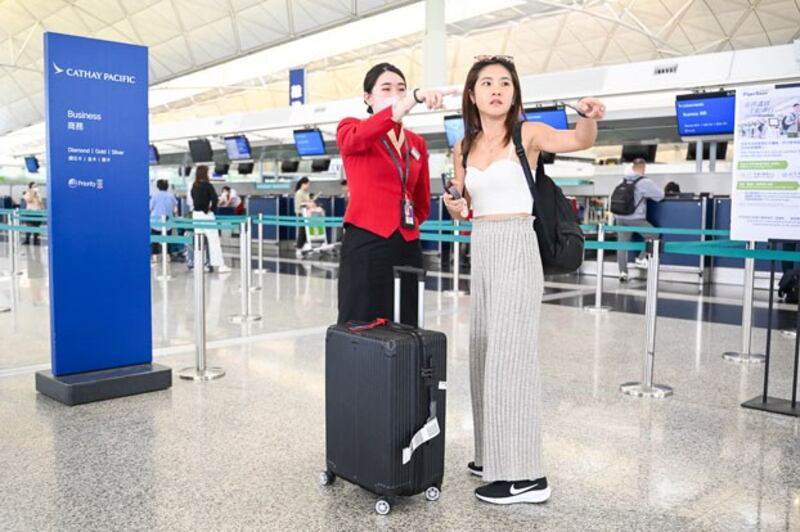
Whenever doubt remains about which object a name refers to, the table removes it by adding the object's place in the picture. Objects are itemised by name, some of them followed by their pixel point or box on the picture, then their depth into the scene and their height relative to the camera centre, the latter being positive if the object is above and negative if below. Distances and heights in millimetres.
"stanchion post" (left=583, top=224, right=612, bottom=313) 8812 -1026
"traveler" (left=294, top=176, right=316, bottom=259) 16938 +99
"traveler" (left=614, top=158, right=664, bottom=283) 12008 +332
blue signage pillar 4488 -91
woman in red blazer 3244 -6
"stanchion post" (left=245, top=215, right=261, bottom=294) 8889 -347
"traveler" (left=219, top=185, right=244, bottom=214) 19000 +239
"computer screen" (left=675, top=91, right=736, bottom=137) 12508 +1728
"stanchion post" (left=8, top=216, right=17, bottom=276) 11266 -717
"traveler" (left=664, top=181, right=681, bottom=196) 13242 +456
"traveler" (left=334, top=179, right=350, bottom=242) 18109 -496
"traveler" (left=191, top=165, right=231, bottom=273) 12434 +167
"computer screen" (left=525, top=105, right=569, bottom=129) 14305 +1873
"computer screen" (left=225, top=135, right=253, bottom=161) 20656 +1686
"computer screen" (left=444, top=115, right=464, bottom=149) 16109 +1835
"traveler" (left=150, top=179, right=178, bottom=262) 13915 +84
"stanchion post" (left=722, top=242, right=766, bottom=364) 6043 -881
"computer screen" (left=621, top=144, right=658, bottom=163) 18489 +1542
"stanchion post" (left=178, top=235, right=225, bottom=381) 5211 -862
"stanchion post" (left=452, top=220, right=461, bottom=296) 9969 -793
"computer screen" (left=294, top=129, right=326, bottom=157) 18688 +1675
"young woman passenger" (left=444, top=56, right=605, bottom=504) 2955 -237
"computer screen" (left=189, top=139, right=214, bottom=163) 21859 +1686
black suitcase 2861 -776
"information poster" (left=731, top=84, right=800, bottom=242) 4797 +333
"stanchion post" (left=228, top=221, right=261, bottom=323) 7836 -885
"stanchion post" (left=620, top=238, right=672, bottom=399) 4910 -938
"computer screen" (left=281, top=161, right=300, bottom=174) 25469 +1416
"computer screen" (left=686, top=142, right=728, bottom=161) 17953 +1647
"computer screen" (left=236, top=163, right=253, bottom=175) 26281 +1364
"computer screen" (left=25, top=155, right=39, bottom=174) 33031 +1798
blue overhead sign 20422 +3303
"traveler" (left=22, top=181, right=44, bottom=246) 20172 +150
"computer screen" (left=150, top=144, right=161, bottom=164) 24419 +1711
